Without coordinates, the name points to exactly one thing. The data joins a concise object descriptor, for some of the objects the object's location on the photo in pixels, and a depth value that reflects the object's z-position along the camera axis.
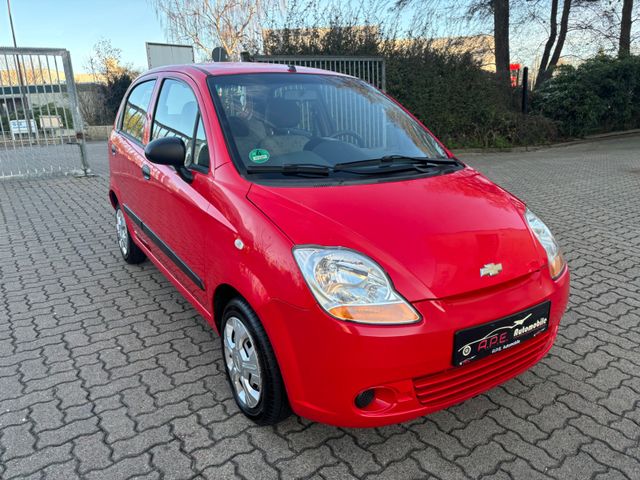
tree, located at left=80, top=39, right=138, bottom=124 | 23.28
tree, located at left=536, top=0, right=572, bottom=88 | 18.73
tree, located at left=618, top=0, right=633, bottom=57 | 18.31
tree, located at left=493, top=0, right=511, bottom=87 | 17.16
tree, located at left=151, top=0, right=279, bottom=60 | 23.31
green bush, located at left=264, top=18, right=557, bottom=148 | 13.52
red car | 1.98
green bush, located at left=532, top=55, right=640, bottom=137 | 15.58
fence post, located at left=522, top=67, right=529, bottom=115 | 14.63
